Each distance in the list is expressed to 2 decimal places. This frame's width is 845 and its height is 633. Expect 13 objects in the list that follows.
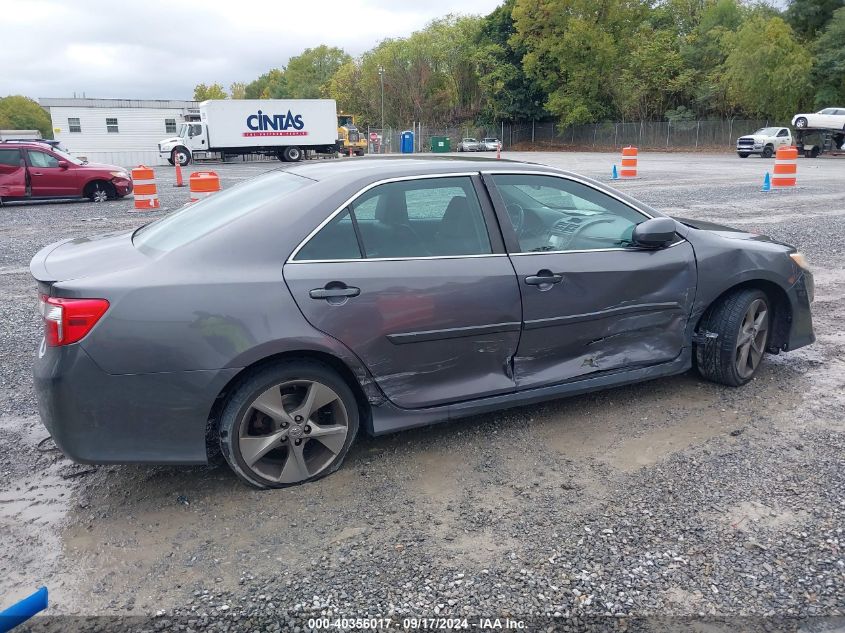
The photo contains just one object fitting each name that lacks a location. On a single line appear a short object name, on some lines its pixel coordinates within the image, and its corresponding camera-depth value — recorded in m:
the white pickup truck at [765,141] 37.88
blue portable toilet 46.71
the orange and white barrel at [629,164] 21.16
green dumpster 60.44
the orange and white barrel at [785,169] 17.92
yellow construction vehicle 45.31
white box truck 37.78
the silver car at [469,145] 57.00
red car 16.02
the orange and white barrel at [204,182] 14.00
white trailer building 46.59
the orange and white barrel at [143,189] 15.03
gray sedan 3.10
